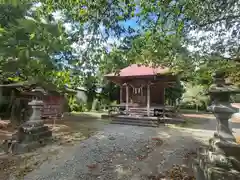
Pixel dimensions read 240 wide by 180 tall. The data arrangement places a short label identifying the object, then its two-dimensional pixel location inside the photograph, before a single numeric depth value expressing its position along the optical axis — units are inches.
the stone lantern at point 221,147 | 110.2
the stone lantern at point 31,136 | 211.0
